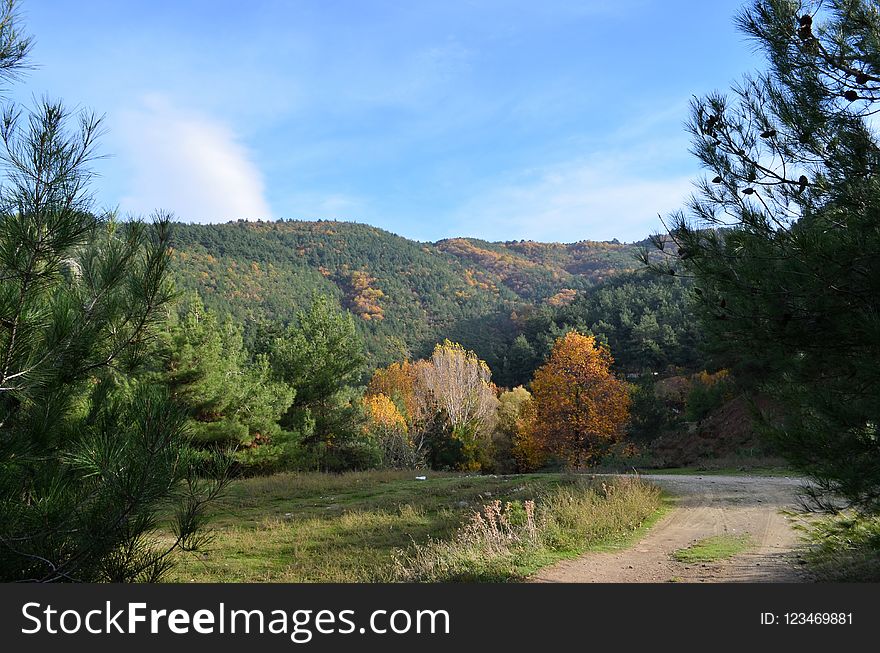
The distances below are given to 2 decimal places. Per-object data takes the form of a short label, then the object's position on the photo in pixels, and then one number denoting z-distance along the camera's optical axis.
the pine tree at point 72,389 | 3.87
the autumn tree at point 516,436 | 33.59
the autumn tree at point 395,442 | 31.27
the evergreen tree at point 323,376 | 28.11
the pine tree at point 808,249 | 4.75
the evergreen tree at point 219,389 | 21.06
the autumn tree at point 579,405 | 29.25
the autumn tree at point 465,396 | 39.84
